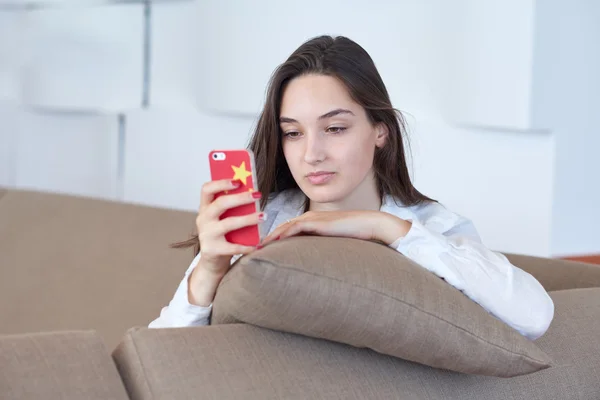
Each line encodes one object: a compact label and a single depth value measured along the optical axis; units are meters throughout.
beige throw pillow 1.78
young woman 1.97
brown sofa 1.72
